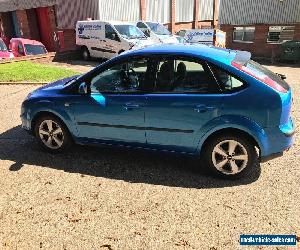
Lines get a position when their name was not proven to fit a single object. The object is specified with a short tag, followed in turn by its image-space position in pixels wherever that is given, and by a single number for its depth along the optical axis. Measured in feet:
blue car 10.97
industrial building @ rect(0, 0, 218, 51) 53.58
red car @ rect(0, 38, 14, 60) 37.47
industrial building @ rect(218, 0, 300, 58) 56.23
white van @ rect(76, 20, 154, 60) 41.08
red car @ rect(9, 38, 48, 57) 41.12
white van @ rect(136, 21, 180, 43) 45.36
